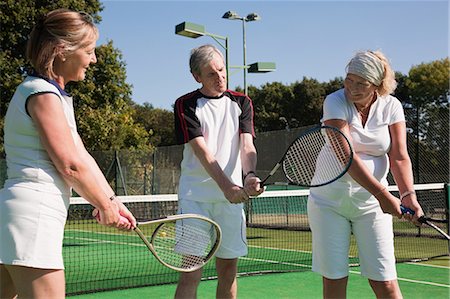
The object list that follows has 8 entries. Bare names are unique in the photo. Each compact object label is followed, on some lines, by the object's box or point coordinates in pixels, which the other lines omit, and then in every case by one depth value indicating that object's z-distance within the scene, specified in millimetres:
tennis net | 7273
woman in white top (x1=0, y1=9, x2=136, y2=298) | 2434
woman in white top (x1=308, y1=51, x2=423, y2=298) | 3445
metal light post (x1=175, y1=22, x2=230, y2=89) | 14375
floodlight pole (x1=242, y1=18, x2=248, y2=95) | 17548
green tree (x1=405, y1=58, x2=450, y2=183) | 12828
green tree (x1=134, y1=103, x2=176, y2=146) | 45250
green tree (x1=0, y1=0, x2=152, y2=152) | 20281
